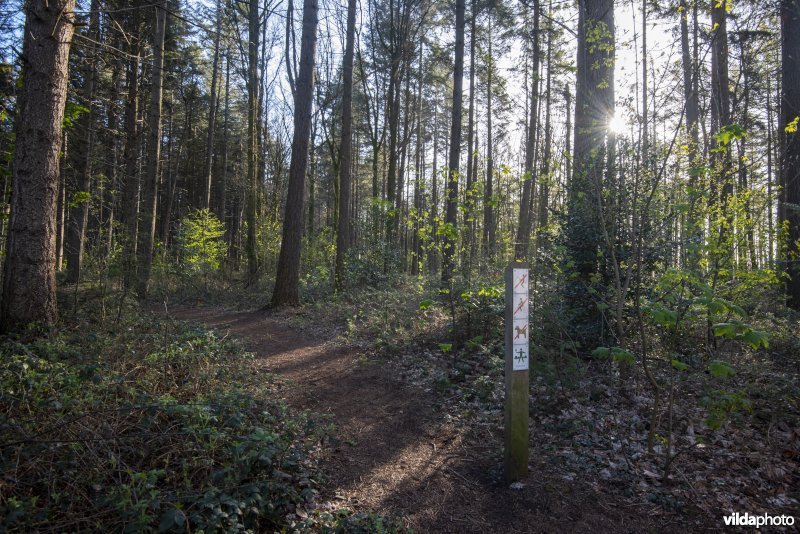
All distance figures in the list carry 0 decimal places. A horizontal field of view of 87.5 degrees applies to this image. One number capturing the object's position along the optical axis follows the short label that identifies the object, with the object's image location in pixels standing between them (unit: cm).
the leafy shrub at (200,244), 1602
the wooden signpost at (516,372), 348
